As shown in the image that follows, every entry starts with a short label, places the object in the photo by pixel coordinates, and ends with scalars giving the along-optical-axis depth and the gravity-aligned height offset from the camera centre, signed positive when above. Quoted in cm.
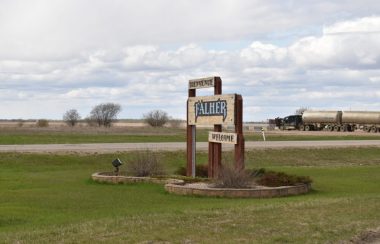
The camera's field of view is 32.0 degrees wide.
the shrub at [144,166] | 1984 -94
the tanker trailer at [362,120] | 7569 +173
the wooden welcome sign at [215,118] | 1805 +49
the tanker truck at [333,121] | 7654 +170
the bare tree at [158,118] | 10275 +263
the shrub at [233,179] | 1638 -109
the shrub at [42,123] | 9979 +182
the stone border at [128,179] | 1851 -125
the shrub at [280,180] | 1753 -120
